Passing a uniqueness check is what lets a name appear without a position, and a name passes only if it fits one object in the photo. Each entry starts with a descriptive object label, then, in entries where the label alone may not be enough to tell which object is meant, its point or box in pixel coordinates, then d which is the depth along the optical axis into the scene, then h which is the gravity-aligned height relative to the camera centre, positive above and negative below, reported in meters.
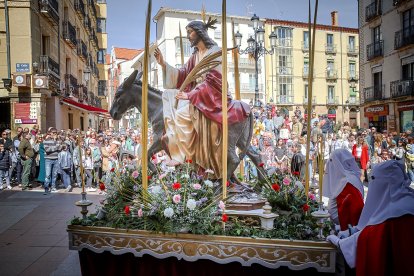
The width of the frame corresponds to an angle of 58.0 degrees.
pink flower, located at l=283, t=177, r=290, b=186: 4.35 -0.57
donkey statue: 5.15 +0.35
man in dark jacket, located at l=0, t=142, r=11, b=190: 10.96 -0.78
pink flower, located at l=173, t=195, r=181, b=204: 3.88 -0.66
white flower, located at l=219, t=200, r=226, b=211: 3.82 -0.73
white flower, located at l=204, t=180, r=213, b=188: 4.27 -0.56
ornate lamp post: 11.34 +2.85
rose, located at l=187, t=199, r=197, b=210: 3.80 -0.71
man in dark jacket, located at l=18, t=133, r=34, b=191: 11.09 -0.53
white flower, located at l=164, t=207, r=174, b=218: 3.78 -0.79
